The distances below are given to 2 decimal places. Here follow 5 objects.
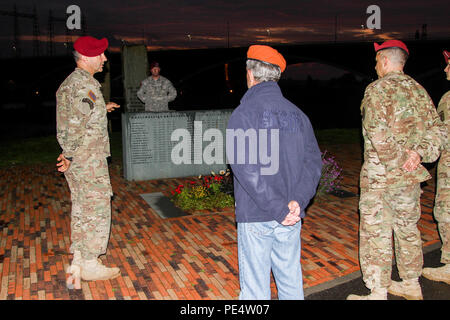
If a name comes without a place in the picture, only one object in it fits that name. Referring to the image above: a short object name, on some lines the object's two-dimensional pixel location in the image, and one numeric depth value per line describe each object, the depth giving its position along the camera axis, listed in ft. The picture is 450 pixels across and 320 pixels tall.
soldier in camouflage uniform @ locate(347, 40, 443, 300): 12.48
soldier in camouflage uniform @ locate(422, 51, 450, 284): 15.21
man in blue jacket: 9.61
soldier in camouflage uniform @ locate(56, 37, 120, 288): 14.56
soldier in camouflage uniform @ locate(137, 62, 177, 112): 32.86
